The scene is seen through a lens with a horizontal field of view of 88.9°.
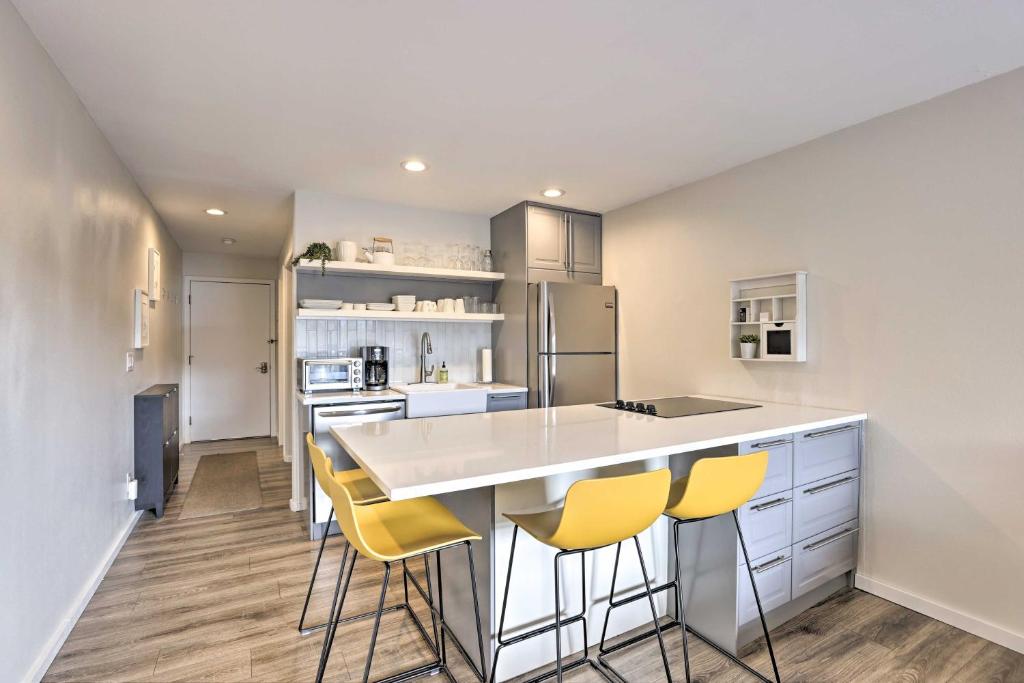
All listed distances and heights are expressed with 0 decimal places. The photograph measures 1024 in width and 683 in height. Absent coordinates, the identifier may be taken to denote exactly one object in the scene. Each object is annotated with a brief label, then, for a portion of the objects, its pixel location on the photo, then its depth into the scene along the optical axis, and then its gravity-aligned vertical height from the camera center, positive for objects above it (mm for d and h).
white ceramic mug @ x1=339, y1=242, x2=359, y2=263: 3762 +647
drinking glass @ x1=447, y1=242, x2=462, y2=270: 4273 +705
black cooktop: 2654 -366
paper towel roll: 4484 -217
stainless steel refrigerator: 4082 -27
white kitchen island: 1688 -485
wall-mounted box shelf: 2869 +151
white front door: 6383 -214
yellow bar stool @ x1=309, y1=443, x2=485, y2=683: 1577 -640
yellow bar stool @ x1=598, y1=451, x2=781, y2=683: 1840 -546
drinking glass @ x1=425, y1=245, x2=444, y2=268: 4246 +696
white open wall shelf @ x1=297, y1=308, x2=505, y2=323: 3703 +190
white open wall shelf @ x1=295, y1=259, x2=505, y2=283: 3729 +532
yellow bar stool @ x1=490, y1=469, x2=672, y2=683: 1581 -550
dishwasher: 3328 -556
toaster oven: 3684 -240
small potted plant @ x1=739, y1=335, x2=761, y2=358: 3111 -37
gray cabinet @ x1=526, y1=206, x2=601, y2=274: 4152 +820
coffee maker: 3996 -210
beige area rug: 3959 -1240
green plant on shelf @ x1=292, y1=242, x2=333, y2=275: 3645 +615
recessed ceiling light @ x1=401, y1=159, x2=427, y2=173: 3203 +1099
